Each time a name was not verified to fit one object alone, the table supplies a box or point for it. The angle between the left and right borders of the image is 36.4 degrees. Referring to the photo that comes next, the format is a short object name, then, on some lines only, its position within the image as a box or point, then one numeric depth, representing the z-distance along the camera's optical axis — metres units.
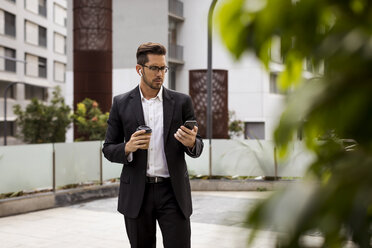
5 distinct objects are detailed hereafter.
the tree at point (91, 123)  14.80
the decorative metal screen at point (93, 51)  16.50
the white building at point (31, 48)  50.03
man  3.64
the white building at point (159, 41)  35.31
